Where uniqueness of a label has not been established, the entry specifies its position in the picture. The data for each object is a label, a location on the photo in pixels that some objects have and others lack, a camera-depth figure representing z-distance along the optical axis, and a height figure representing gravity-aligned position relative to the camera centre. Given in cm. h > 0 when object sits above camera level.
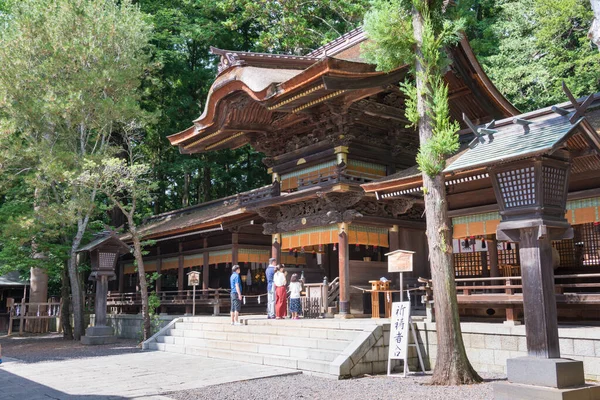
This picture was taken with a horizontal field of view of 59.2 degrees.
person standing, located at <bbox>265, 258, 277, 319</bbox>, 1365 +3
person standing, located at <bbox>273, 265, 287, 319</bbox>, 1355 -28
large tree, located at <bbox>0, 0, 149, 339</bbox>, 1702 +674
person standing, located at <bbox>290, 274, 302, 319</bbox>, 1338 -21
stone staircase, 946 -115
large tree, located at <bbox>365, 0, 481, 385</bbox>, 803 +278
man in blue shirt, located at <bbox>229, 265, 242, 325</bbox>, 1314 -16
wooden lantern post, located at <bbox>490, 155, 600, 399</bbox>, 609 +46
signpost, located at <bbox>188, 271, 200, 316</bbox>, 1602 +36
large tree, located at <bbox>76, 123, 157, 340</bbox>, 1538 +320
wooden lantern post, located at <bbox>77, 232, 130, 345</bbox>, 1653 +56
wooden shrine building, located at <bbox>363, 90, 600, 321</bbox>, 677 +159
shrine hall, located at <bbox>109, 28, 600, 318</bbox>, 1172 +302
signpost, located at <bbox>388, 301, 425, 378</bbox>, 925 -82
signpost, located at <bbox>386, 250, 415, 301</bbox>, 1012 +51
